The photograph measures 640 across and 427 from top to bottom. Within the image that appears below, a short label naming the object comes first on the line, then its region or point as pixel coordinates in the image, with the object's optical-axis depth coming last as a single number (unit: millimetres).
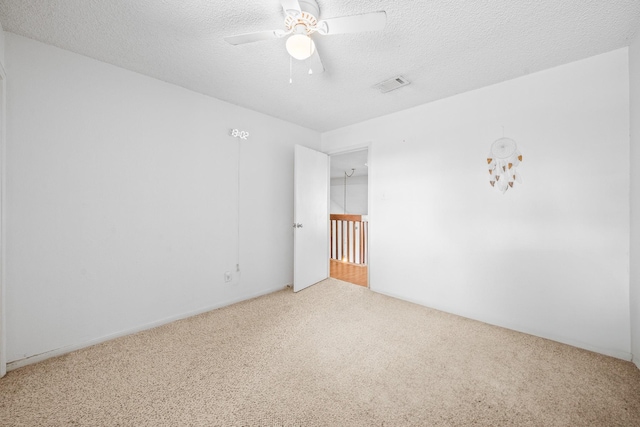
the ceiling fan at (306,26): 1333
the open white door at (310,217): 3389
